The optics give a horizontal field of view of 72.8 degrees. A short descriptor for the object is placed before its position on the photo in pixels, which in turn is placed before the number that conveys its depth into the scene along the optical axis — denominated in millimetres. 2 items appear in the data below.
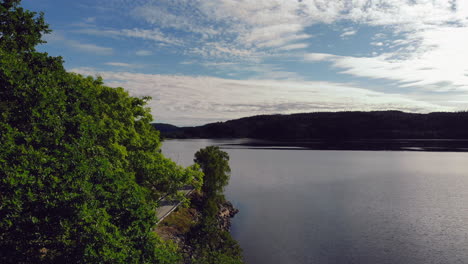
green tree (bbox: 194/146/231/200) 61906
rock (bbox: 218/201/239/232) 56094
